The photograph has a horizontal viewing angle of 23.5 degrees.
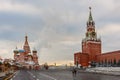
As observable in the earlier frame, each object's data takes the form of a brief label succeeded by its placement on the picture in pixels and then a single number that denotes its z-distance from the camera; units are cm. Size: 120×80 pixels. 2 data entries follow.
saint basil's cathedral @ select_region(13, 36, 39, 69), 16181
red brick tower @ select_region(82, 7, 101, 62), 13975
